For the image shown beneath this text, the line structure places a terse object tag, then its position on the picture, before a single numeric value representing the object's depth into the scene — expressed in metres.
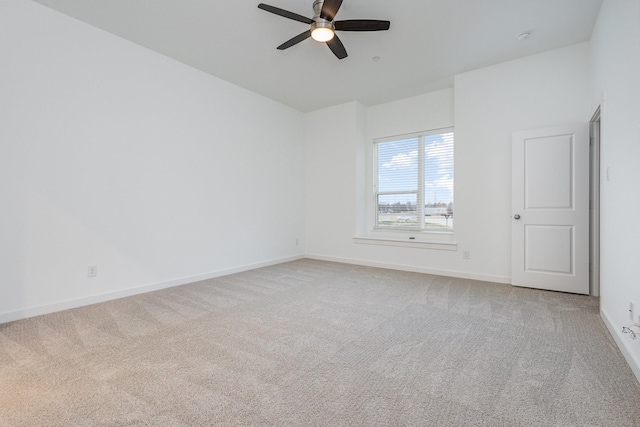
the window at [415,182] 4.80
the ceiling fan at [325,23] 2.54
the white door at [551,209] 3.38
